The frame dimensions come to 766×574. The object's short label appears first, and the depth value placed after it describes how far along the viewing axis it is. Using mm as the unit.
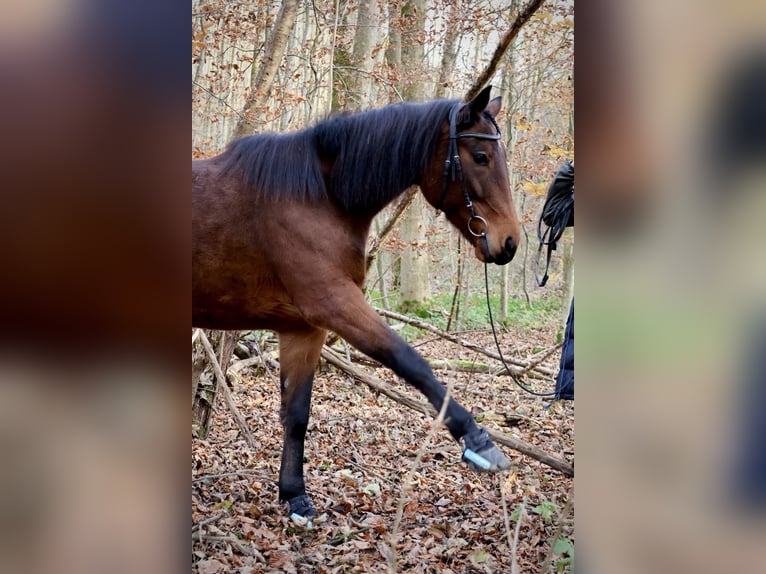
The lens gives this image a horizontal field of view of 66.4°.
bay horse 2982
